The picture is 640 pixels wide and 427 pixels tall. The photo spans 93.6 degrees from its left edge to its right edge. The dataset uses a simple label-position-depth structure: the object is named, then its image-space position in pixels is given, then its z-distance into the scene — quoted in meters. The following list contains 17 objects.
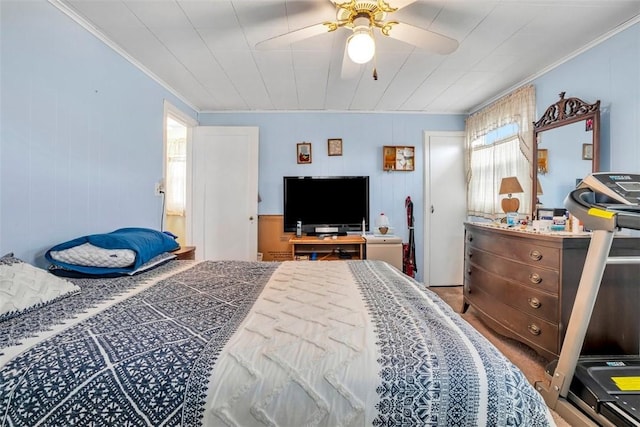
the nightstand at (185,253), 2.74
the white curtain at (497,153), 2.79
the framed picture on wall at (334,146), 3.88
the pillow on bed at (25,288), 1.06
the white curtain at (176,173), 4.27
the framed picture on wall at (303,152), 3.86
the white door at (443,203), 3.91
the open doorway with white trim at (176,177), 4.26
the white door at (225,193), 3.71
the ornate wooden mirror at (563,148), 2.16
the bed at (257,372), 0.72
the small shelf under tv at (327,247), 3.47
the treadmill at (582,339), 1.30
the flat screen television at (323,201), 3.74
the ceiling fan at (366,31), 1.63
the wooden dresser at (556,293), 1.86
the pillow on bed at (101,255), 1.63
